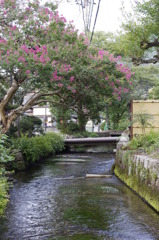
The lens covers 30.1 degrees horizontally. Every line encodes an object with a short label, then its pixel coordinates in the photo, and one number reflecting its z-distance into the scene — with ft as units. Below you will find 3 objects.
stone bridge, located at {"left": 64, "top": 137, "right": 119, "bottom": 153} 61.21
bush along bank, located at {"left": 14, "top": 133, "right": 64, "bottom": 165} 40.47
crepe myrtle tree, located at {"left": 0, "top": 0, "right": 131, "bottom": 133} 30.83
